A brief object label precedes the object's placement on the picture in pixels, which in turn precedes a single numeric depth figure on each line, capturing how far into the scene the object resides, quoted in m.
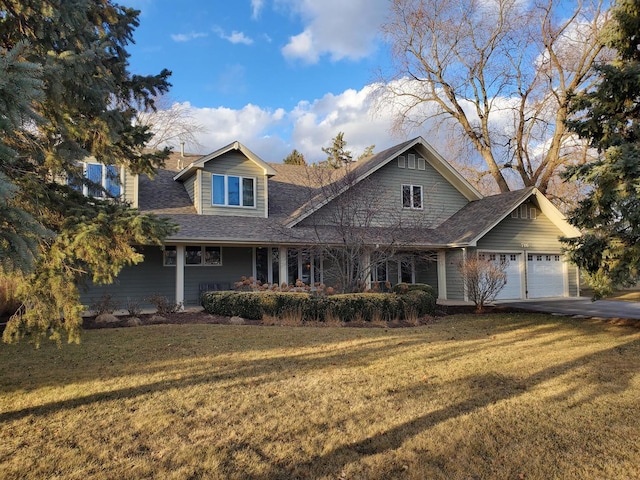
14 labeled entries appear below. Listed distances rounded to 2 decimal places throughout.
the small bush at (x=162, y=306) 12.89
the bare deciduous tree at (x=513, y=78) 24.03
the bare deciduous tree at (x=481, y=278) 14.29
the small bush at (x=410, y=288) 14.48
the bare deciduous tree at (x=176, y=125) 28.77
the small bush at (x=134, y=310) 12.54
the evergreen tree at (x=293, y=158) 41.80
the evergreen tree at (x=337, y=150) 48.50
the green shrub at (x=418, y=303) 12.82
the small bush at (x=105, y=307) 12.23
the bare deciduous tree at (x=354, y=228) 14.55
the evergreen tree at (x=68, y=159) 5.66
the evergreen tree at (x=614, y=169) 8.80
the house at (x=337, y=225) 15.49
